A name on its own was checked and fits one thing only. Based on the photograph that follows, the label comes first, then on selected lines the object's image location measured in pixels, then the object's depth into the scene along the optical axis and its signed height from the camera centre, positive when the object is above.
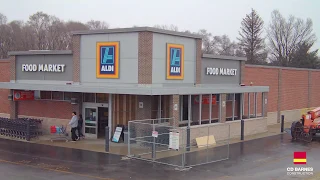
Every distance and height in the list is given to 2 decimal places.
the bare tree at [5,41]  73.69 +7.14
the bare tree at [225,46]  99.68 +9.07
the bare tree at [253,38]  76.62 +8.30
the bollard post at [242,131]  25.10 -2.95
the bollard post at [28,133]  23.58 -3.02
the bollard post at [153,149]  18.17 -2.99
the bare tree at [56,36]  76.30 +8.57
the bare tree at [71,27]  79.06 +11.25
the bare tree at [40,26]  76.50 +10.99
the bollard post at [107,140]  20.00 -2.87
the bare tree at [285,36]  85.90 +9.92
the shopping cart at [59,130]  25.59 -3.06
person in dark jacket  23.92 -2.60
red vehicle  25.58 -2.77
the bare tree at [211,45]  99.71 +9.25
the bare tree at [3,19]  90.21 +13.43
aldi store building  22.30 +0.02
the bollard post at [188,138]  20.47 -2.81
